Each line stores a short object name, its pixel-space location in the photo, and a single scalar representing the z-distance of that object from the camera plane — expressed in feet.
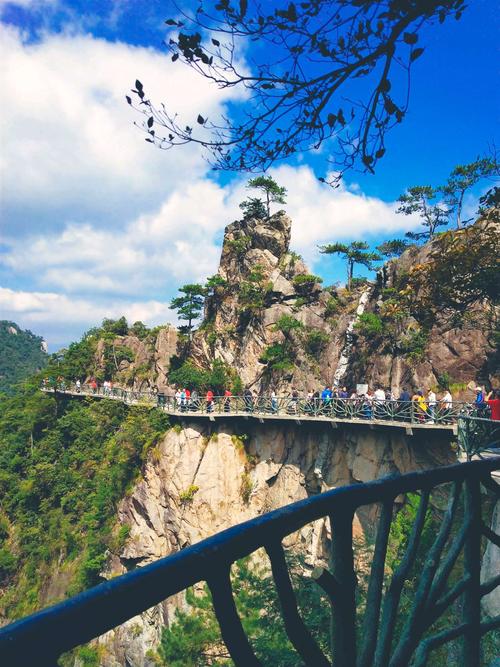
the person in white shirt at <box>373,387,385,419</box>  49.78
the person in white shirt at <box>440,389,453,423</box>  43.45
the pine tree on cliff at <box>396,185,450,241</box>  114.32
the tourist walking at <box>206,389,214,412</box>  69.51
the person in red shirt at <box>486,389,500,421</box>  30.29
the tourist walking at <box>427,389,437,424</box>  44.27
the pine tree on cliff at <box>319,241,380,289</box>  106.83
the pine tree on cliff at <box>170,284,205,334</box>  110.93
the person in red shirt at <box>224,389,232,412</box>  69.28
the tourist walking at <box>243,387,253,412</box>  66.08
